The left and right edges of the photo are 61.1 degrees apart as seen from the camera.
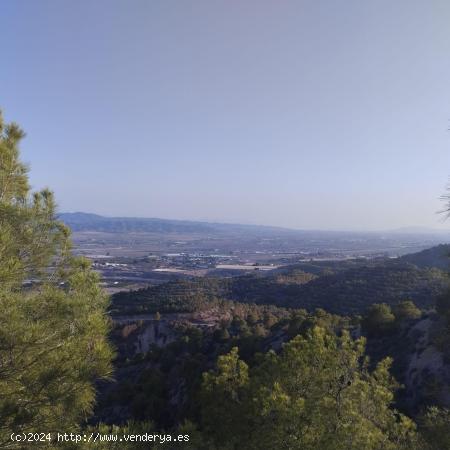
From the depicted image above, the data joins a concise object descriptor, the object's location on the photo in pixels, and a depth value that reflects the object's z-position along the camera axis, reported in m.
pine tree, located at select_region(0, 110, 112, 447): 6.19
